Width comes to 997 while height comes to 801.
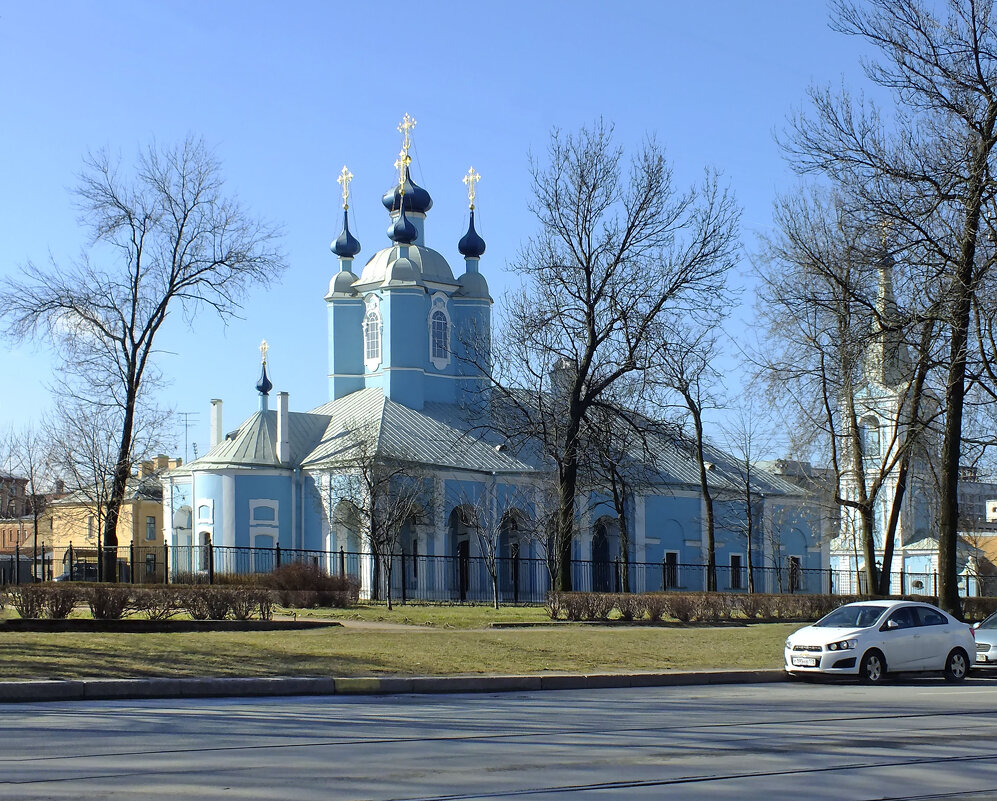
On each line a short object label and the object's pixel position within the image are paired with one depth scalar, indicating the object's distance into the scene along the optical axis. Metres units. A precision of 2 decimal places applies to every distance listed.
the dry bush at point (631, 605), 27.73
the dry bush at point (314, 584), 30.30
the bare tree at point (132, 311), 35.12
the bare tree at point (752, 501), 60.33
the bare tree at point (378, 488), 42.44
